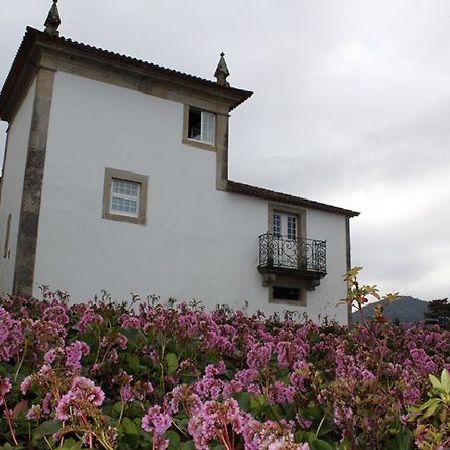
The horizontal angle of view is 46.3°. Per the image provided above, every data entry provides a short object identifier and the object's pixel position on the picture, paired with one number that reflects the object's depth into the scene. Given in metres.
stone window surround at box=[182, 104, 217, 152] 16.61
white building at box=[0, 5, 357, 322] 13.95
